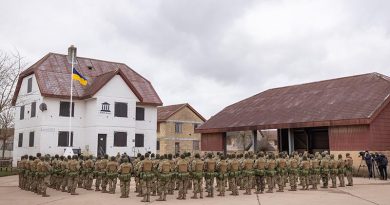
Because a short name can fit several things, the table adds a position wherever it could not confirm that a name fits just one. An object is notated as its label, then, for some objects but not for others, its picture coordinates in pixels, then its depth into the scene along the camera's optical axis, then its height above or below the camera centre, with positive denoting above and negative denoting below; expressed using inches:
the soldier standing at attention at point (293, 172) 671.4 -43.7
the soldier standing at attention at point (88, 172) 686.5 -44.9
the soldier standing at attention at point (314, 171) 694.9 -43.6
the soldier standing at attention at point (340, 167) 719.2 -38.2
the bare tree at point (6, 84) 999.6 +161.8
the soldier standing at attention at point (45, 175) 611.5 -43.5
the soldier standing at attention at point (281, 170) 662.5 -40.1
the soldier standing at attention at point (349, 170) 730.2 -44.1
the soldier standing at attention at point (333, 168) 709.9 -39.4
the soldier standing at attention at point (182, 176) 580.1 -43.4
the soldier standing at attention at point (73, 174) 628.1 -43.4
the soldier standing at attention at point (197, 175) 585.6 -42.2
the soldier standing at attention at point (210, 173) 597.3 -40.0
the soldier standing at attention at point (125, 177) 593.6 -45.7
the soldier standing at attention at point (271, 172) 645.5 -41.9
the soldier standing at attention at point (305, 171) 684.1 -42.8
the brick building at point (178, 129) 1770.4 +79.9
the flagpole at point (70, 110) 1130.7 +106.6
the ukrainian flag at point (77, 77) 1161.6 +203.2
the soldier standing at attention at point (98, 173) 658.0 -44.7
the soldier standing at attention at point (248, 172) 624.4 -40.5
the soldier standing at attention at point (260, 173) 636.7 -42.8
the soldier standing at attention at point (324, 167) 699.4 -37.0
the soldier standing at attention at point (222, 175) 602.9 -43.4
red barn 941.2 +82.4
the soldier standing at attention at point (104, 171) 647.1 -39.6
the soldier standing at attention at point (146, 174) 558.6 -39.1
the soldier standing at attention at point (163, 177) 565.3 -43.4
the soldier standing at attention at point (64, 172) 643.1 -41.3
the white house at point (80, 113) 1175.6 +105.2
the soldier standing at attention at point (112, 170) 625.3 -36.7
